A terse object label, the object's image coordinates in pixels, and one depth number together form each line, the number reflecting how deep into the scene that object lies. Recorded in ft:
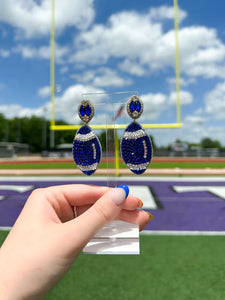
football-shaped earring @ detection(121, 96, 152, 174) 0.58
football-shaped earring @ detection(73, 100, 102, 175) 0.59
